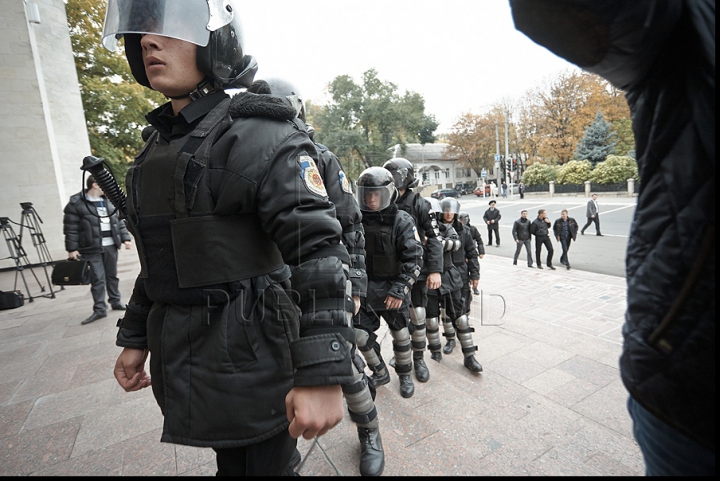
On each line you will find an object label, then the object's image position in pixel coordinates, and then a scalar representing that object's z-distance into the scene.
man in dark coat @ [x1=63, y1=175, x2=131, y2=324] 5.51
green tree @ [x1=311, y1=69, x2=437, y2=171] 39.31
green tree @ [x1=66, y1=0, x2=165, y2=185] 13.32
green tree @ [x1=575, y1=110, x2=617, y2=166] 29.33
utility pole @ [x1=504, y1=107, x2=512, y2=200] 33.75
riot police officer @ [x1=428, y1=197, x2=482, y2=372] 3.87
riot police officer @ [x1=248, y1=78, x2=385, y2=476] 2.30
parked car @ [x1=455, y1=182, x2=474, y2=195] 48.69
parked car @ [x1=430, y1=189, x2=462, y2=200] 38.12
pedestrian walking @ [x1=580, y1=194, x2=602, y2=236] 13.28
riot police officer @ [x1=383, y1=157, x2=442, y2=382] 3.81
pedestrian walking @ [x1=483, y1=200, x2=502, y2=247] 13.25
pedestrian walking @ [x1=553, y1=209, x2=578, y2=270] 9.55
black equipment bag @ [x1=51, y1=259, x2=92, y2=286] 5.33
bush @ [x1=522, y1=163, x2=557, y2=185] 32.26
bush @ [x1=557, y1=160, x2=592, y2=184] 28.75
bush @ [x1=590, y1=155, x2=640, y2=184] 25.36
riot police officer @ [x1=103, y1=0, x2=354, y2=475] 1.12
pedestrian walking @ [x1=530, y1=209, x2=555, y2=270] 9.75
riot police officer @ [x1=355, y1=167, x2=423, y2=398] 3.40
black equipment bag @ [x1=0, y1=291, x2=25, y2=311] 5.35
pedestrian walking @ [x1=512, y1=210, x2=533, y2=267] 10.15
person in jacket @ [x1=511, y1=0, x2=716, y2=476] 0.65
